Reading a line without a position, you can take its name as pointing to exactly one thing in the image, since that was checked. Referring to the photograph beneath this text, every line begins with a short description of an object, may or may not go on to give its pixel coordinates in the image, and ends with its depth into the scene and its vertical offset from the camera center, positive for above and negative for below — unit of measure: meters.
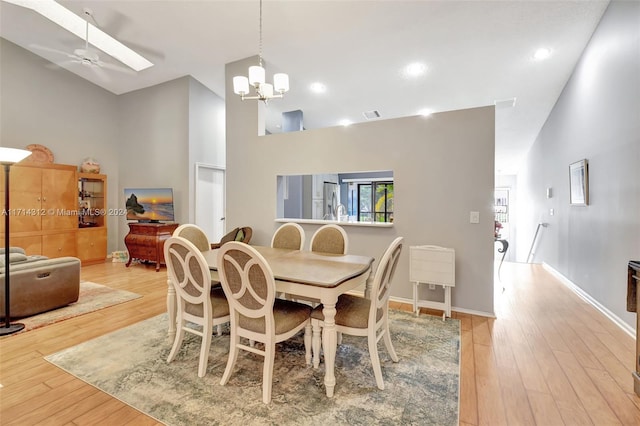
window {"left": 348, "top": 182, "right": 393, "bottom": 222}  6.32 +0.26
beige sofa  2.93 -0.79
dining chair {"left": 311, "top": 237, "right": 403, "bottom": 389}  1.90 -0.71
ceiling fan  3.93 +2.55
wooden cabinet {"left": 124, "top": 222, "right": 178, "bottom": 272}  5.13 -0.53
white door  5.61 +0.23
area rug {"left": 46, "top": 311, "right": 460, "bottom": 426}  1.67 -1.16
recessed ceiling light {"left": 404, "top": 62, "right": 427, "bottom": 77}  4.23 +2.13
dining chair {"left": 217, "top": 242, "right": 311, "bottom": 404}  1.75 -0.60
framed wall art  3.70 +0.42
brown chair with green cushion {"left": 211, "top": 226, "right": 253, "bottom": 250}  4.31 -0.36
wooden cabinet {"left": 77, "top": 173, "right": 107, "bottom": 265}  5.46 -0.15
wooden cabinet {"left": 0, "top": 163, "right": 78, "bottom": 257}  4.57 +0.03
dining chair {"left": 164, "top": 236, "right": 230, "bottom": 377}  2.02 -0.61
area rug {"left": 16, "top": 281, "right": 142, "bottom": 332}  2.98 -1.10
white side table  3.11 -0.63
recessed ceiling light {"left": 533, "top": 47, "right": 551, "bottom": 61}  3.77 +2.10
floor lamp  2.59 -0.23
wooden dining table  1.82 -0.43
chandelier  2.62 +1.20
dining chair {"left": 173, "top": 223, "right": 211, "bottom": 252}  2.71 -0.24
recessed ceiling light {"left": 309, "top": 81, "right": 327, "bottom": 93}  5.01 +2.18
